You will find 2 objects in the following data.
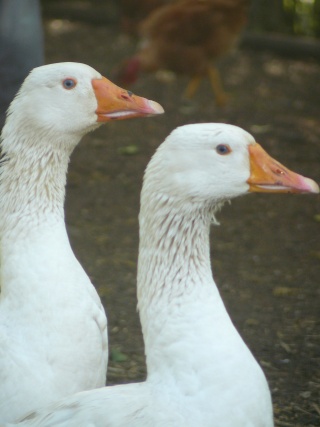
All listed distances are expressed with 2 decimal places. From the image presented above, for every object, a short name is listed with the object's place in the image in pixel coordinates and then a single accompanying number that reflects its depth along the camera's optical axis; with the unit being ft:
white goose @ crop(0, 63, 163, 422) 22.57
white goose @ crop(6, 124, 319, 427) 20.01
